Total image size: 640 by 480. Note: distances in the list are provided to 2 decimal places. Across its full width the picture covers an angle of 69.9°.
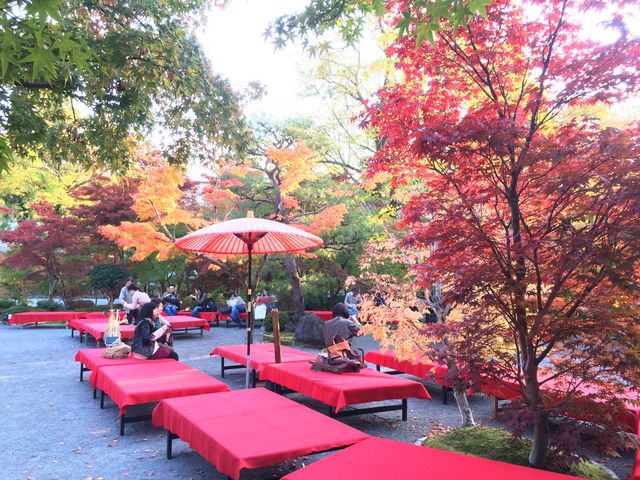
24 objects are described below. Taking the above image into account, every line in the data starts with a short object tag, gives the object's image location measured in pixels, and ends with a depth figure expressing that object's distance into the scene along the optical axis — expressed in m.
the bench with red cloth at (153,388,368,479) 3.31
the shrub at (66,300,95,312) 18.45
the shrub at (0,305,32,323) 16.50
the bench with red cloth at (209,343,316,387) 7.08
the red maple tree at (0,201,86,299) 16.08
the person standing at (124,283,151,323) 11.72
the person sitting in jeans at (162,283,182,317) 15.41
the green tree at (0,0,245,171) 6.36
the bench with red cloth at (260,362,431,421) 5.15
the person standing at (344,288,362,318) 13.52
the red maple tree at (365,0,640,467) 3.05
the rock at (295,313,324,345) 11.55
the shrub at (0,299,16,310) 17.70
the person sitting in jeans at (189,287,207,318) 15.95
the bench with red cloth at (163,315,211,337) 12.48
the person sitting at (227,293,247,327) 15.72
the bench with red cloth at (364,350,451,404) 6.69
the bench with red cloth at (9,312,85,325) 14.35
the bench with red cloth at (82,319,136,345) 10.14
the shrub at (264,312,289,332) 13.40
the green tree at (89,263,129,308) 15.91
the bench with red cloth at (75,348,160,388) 6.37
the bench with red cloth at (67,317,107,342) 11.77
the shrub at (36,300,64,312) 17.42
